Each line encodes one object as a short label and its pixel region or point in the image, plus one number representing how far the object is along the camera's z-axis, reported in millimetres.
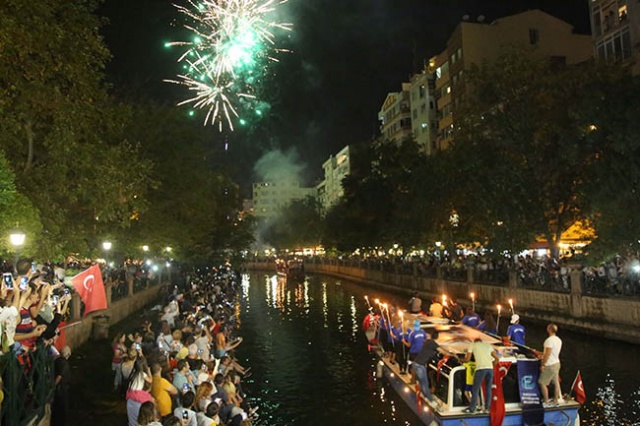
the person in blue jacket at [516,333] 15719
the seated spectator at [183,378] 11203
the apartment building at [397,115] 87438
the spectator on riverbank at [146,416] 7863
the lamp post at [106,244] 30016
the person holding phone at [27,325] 11422
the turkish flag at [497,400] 11656
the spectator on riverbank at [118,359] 15462
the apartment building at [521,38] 61969
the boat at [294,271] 74062
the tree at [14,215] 15422
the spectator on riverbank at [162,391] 10328
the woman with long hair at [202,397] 9828
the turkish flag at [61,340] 16914
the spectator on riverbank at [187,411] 9070
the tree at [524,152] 29688
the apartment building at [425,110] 76438
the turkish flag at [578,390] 12332
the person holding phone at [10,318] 10578
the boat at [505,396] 11938
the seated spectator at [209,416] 9078
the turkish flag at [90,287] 15570
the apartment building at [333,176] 130125
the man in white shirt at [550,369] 12055
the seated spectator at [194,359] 12922
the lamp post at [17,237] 15617
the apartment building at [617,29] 39750
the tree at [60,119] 16628
